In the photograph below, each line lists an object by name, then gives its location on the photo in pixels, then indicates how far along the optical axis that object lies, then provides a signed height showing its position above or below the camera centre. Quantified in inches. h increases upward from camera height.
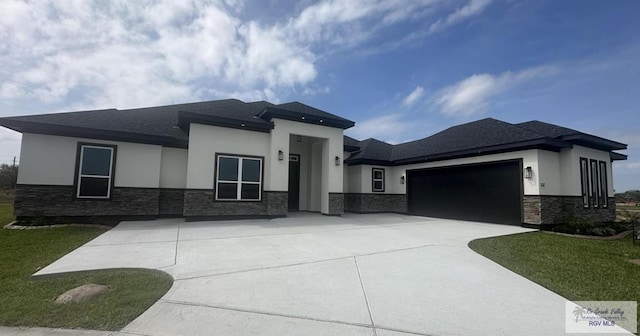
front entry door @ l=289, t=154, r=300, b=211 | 574.9 +12.3
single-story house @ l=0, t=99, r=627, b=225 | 379.6 +34.5
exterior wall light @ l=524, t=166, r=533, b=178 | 416.3 +31.7
